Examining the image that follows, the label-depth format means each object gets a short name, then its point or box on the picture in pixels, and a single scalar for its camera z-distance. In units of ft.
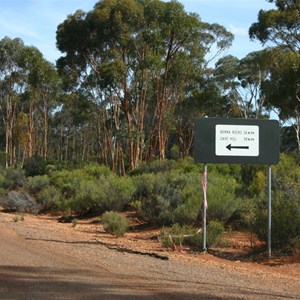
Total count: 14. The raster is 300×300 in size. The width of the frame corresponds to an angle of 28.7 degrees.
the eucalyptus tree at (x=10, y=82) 184.65
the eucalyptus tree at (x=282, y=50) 80.28
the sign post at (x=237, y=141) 41.01
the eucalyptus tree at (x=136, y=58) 125.59
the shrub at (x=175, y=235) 44.91
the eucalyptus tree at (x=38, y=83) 169.48
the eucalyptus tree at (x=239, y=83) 165.27
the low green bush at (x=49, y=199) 92.36
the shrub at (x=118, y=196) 77.05
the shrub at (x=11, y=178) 123.82
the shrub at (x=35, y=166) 149.79
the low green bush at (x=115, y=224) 54.19
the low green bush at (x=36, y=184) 110.83
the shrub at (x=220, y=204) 57.52
